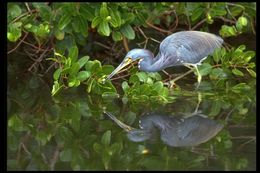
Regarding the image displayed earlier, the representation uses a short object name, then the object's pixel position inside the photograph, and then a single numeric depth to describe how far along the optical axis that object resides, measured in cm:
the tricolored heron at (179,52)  982
